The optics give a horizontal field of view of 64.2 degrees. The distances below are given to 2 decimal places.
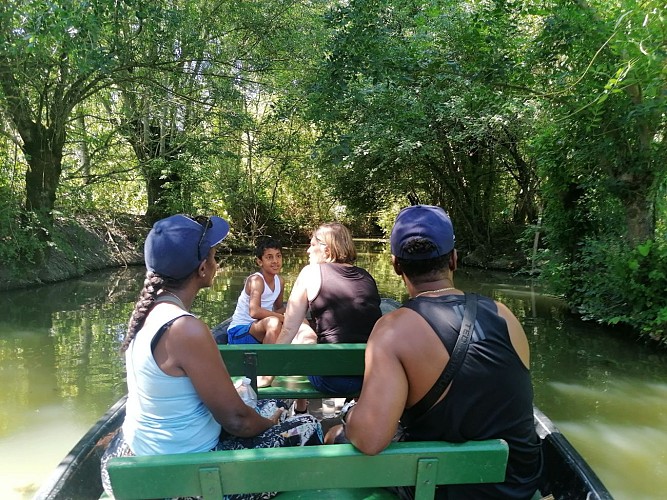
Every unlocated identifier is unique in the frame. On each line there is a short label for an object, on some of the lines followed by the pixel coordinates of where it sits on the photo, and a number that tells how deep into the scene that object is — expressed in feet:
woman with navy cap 5.62
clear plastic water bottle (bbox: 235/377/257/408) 7.64
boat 7.25
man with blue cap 5.18
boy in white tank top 13.57
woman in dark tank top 9.75
